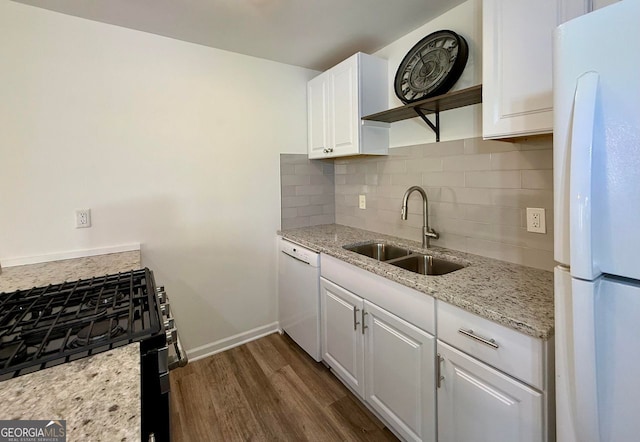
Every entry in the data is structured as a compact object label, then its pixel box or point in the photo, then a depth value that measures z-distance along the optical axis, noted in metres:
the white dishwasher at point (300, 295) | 2.02
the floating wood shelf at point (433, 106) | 1.47
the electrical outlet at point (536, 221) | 1.37
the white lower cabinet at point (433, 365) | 0.92
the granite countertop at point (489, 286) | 0.93
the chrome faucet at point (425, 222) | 1.80
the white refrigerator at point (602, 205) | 0.60
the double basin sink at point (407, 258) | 1.70
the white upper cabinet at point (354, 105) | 2.02
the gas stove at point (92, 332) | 0.74
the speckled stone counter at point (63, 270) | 1.37
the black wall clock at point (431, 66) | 1.61
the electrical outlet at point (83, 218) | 1.78
